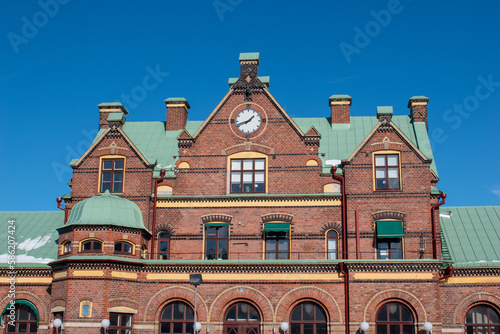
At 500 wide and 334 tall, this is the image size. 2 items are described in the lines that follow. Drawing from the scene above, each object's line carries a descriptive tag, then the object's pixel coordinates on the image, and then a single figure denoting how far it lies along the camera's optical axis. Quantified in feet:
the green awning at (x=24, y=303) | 121.29
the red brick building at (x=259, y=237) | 111.55
